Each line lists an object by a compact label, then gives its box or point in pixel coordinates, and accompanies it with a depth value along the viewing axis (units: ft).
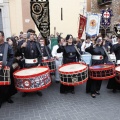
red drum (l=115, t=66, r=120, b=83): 15.87
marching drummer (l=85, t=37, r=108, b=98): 16.98
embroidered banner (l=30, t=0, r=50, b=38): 18.43
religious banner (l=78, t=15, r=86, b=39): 22.09
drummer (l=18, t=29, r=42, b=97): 16.63
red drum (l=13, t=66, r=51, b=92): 13.08
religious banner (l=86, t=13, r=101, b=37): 23.89
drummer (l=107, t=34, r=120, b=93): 17.53
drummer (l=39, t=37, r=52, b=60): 20.04
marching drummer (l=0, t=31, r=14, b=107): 14.22
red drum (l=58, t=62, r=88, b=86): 14.57
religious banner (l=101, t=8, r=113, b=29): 39.09
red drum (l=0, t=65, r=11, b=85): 13.47
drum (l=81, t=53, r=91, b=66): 22.94
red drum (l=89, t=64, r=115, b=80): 15.48
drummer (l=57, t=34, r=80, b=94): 17.60
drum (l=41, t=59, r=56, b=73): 18.66
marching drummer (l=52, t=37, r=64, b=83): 21.01
